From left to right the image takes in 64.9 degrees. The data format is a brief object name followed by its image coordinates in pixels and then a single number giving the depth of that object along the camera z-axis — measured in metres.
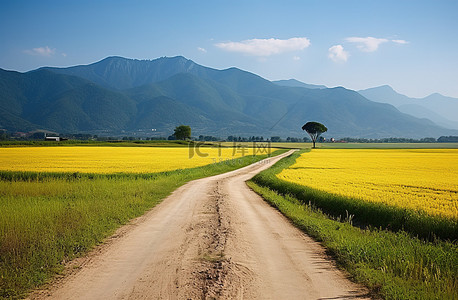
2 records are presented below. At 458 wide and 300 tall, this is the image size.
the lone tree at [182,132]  144.38
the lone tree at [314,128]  134.27
